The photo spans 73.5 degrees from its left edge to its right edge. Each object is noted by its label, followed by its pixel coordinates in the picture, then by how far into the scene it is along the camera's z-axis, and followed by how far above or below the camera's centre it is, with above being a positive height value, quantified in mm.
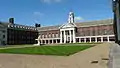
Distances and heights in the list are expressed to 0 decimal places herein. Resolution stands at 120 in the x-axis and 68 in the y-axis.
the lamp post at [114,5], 11206 +4710
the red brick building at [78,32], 41272 +1153
